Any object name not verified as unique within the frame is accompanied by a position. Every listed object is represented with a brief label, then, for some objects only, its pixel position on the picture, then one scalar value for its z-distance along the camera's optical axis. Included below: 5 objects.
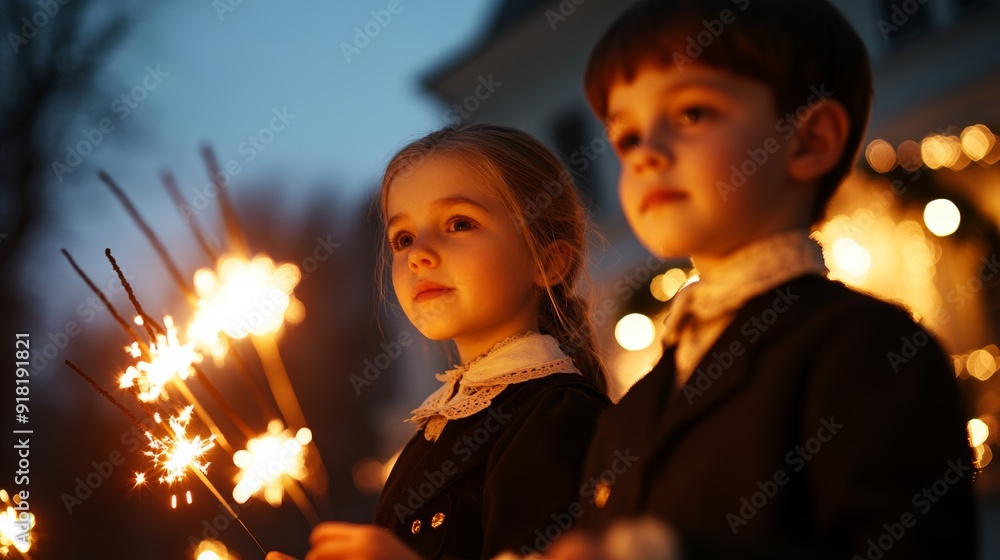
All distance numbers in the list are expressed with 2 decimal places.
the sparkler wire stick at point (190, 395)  1.96
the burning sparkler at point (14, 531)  2.15
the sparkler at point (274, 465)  2.01
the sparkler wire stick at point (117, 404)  1.94
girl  1.98
